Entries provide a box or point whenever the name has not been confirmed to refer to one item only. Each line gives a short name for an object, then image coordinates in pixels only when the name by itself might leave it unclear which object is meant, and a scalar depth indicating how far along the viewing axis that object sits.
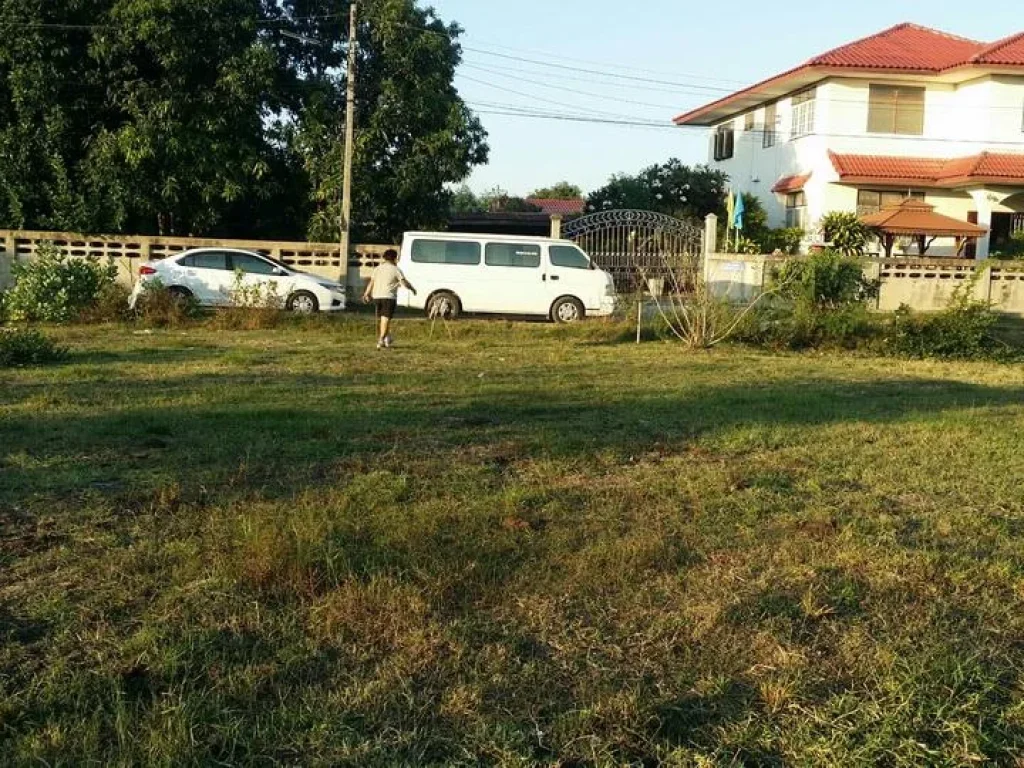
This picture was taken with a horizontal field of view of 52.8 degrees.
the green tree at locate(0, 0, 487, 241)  22.70
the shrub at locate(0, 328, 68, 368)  11.48
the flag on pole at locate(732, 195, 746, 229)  27.27
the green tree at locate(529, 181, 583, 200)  65.75
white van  20.12
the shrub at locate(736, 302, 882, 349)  16.08
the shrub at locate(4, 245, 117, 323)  16.73
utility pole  23.23
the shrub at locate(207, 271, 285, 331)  16.98
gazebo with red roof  26.33
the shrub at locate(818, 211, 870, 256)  26.94
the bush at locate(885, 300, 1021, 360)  15.62
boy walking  14.79
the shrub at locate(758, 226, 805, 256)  28.42
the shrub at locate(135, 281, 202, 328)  16.98
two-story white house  28.95
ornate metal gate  24.28
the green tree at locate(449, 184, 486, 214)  58.96
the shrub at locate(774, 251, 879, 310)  17.17
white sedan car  20.19
